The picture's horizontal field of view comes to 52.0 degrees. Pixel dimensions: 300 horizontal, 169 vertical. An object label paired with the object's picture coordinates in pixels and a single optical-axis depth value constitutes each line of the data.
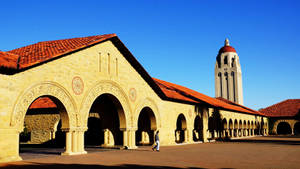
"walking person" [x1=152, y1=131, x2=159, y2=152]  18.48
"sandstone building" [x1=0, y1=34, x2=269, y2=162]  12.54
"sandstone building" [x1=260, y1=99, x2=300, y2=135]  54.94
